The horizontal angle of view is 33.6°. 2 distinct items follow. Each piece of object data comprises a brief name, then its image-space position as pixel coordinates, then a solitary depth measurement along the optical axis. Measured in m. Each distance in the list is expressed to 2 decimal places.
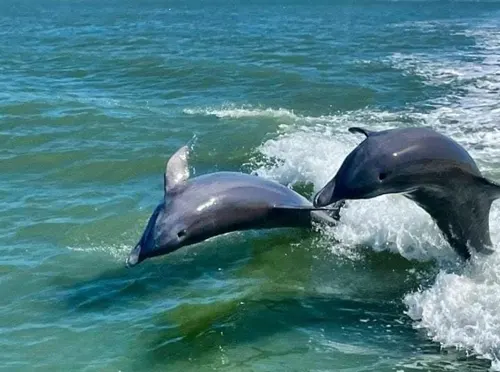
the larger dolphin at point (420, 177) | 8.77
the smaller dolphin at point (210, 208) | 9.39
